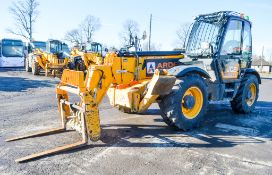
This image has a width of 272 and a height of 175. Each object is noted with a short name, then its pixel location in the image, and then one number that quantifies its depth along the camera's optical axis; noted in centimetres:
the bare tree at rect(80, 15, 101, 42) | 6919
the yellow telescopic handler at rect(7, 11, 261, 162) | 508
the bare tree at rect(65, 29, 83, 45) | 6850
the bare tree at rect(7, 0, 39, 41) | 4638
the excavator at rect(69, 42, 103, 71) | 1509
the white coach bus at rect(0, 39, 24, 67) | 2583
